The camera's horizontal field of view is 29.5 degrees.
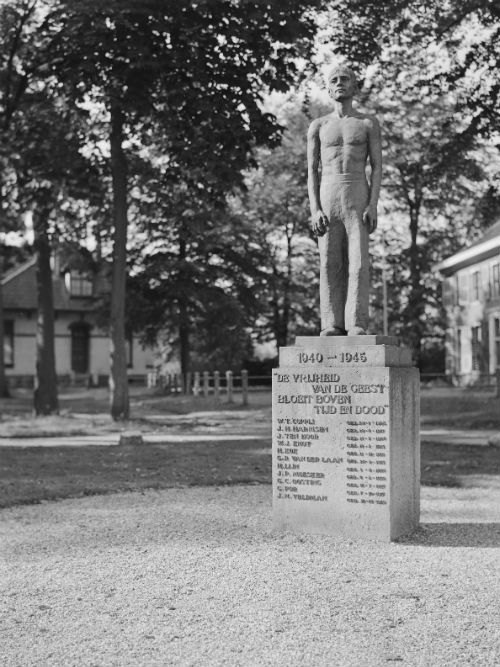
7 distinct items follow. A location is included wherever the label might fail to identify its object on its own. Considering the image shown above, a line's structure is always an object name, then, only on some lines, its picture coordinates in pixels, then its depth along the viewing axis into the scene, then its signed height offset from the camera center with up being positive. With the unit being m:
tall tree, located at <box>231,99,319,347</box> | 47.47 +7.15
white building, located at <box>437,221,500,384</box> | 43.31 +2.59
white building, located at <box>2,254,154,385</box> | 54.59 +1.86
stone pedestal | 8.44 -0.68
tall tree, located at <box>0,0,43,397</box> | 22.62 +7.48
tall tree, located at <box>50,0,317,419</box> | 19.14 +6.34
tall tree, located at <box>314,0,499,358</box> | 19.25 +6.54
